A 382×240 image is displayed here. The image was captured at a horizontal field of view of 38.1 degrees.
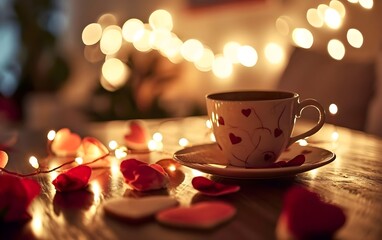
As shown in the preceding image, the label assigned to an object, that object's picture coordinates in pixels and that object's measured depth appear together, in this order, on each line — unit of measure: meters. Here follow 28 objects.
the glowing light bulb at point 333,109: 1.11
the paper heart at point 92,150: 0.96
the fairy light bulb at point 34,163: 0.87
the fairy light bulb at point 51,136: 1.01
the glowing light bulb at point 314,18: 2.35
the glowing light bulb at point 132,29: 3.42
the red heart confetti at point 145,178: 0.72
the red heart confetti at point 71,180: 0.74
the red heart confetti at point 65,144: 1.03
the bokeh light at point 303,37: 2.43
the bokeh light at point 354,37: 2.13
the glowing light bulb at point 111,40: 3.54
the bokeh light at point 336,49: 2.20
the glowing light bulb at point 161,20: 3.40
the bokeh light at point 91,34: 3.89
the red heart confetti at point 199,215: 0.56
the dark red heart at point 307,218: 0.52
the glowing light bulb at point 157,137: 1.13
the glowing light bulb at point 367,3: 1.99
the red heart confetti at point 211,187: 0.69
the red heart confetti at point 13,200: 0.61
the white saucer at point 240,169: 0.73
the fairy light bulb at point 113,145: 1.07
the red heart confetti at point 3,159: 0.87
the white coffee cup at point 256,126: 0.78
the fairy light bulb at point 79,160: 0.92
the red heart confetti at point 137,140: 1.06
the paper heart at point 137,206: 0.60
